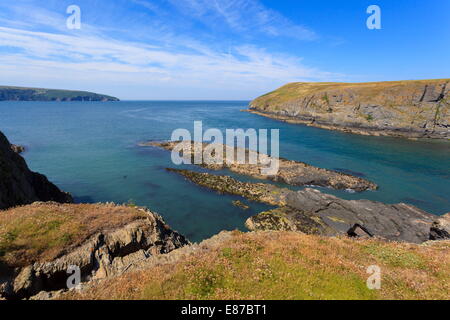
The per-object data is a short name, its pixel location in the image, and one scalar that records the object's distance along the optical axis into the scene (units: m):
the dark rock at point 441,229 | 24.30
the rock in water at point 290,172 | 45.72
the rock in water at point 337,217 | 29.14
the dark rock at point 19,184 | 23.36
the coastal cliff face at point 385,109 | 100.57
